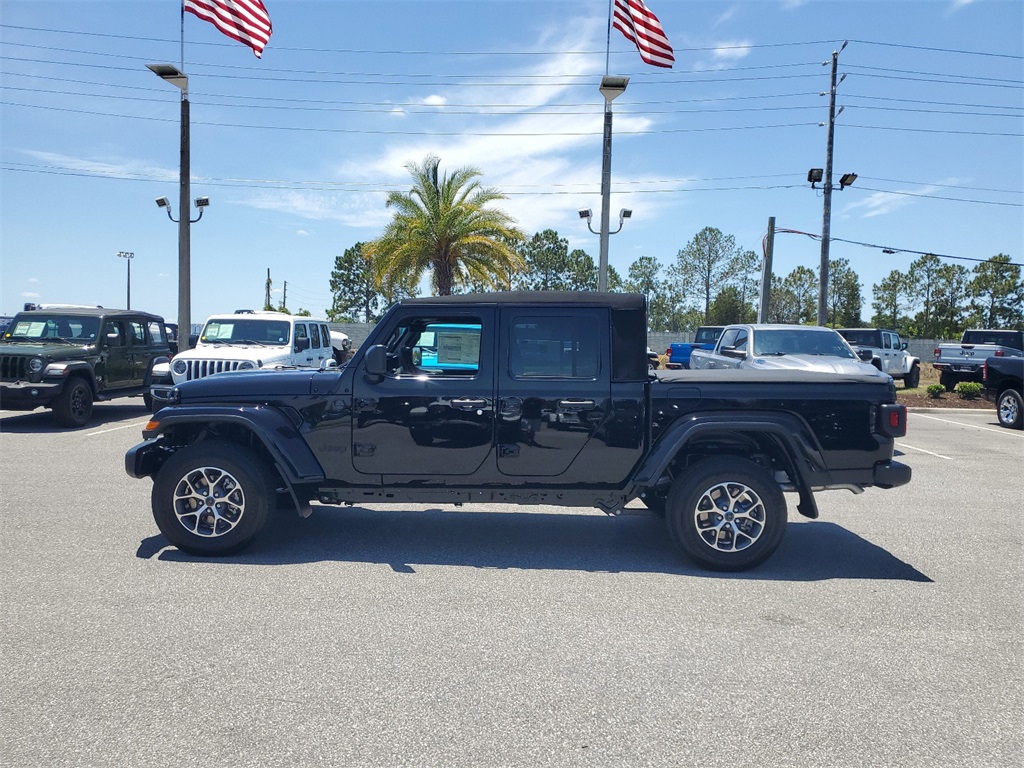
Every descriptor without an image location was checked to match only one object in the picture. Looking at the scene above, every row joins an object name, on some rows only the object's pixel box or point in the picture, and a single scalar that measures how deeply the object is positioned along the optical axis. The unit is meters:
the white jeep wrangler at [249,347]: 11.69
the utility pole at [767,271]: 31.91
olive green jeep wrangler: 12.03
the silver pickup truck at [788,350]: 11.76
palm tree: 24.92
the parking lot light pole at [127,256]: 67.75
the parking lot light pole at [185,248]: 18.72
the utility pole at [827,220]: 27.30
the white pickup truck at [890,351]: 25.77
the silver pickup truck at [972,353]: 22.77
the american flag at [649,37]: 15.50
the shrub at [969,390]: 19.27
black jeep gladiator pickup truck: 5.36
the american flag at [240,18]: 14.67
